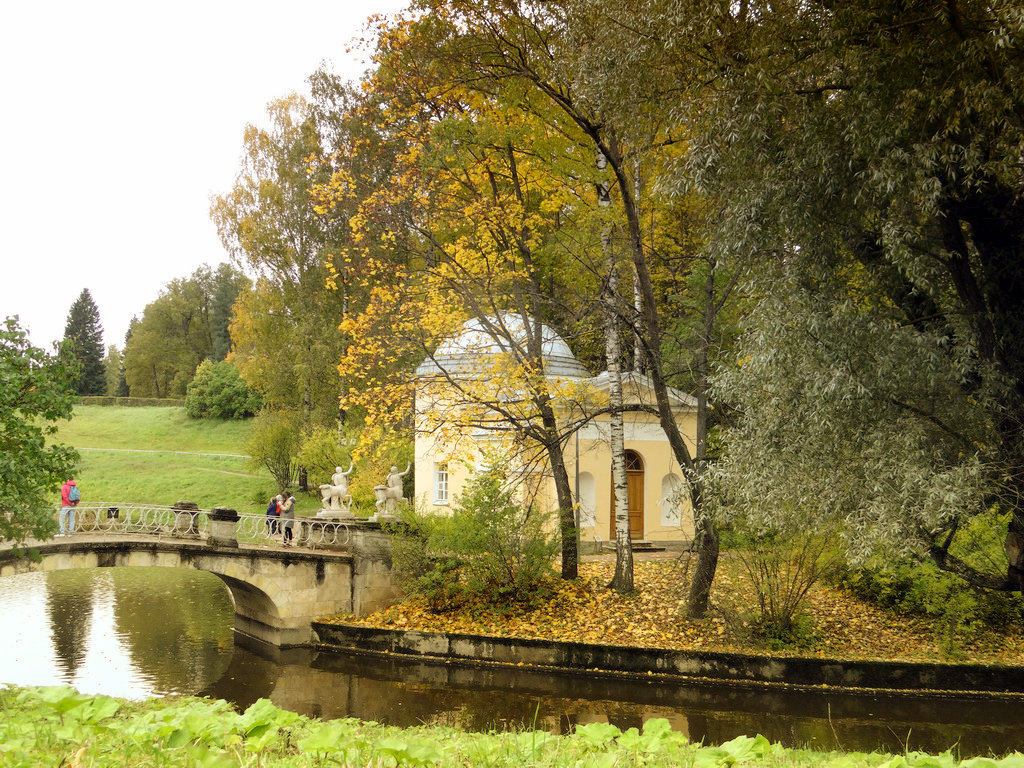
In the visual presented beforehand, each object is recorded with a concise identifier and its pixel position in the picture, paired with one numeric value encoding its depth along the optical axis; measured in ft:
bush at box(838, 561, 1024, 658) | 44.70
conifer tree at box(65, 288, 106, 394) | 219.61
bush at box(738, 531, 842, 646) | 45.75
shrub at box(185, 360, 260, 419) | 179.01
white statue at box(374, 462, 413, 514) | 62.44
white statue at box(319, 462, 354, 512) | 66.64
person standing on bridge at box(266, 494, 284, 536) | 65.74
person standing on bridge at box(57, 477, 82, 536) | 54.70
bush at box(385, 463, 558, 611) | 53.52
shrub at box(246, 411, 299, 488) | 111.45
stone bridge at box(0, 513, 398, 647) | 53.98
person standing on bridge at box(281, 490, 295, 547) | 68.06
